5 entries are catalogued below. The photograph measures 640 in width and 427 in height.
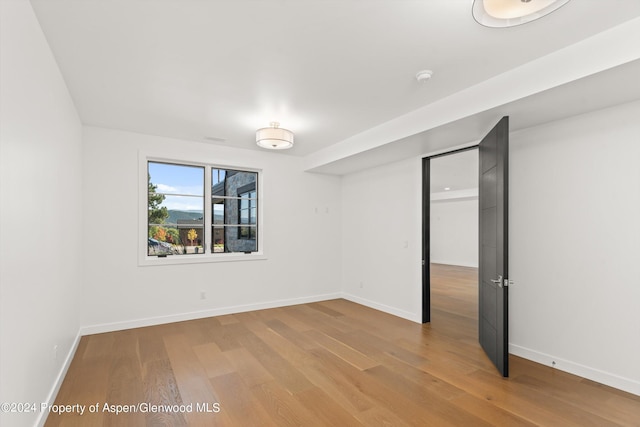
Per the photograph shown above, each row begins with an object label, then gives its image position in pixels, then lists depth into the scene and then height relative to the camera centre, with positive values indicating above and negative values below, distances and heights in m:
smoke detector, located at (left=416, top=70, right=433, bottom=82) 2.63 +1.20
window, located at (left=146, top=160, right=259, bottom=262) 4.67 +0.06
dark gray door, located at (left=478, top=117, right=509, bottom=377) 2.87 -0.30
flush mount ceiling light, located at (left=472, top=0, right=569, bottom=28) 1.64 +1.13
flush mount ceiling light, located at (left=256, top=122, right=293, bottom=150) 3.78 +0.95
